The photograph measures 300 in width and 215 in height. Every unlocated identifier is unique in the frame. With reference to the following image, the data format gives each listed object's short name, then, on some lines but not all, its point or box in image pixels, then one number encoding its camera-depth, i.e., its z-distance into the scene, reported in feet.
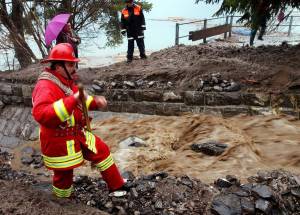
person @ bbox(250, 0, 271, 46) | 25.71
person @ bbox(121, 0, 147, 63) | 31.83
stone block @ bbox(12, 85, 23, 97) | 31.73
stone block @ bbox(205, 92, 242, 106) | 23.77
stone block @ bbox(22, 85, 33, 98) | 31.17
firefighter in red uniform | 11.47
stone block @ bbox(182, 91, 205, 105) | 24.68
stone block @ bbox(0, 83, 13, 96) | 32.45
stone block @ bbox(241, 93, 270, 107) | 23.09
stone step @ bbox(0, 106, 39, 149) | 29.19
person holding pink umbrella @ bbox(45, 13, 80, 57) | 19.17
